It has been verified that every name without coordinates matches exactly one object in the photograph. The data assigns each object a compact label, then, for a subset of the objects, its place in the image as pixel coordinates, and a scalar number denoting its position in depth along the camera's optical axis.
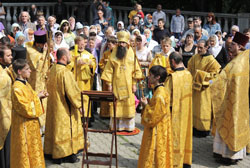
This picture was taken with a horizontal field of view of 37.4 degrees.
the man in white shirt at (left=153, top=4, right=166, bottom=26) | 15.42
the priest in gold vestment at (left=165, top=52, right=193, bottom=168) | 6.01
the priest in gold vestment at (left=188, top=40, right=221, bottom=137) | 7.95
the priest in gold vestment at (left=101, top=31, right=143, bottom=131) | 8.06
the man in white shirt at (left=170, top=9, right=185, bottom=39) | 15.19
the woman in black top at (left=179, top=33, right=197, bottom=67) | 9.00
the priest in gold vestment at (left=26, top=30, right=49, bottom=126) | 7.03
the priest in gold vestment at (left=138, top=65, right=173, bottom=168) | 5.18
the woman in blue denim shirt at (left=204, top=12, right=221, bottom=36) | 13.91
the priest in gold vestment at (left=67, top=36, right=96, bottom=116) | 8.31
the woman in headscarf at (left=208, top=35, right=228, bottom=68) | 9.30
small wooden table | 5.44
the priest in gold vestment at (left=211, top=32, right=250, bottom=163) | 6.35
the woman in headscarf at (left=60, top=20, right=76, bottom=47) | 10.88
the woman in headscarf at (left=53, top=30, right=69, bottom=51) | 9.51
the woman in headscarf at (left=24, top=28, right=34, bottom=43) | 10.49
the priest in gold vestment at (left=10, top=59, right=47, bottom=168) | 5.23
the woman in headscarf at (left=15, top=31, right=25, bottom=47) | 9.38
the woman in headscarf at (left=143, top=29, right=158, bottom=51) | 11.24
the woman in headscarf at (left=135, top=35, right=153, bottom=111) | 9.60
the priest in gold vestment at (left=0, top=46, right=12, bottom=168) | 5.52
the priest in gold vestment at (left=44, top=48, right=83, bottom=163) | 6.26
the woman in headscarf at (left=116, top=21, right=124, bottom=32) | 13.10
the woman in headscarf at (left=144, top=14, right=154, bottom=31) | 13.91
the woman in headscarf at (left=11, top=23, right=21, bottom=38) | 11.78
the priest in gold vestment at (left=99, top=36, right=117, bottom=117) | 9.06
